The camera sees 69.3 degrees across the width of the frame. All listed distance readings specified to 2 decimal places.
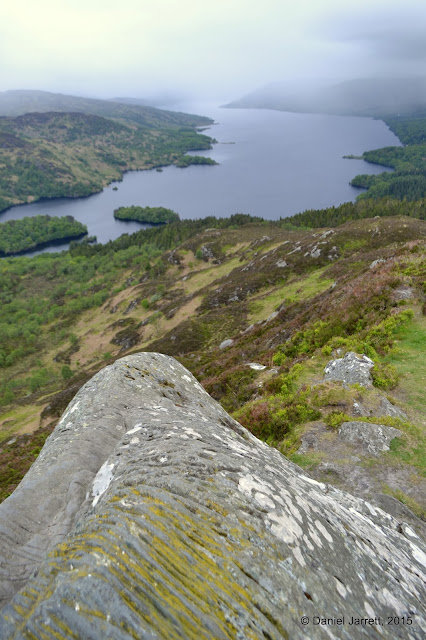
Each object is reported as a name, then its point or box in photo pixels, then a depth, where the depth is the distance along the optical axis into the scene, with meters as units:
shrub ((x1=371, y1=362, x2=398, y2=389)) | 13.79
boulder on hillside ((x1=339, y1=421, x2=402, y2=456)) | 11.04
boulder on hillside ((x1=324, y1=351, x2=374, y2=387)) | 14.17
